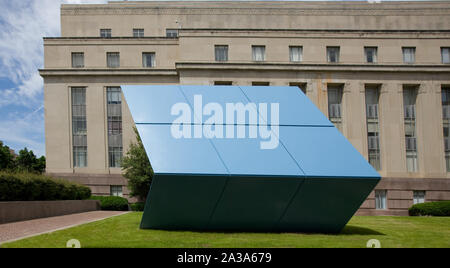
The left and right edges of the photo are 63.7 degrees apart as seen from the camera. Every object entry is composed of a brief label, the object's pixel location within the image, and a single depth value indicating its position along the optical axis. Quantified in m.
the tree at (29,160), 70.00
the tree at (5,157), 57.96
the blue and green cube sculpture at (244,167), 10.02
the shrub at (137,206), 33.00
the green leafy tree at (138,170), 31.98
